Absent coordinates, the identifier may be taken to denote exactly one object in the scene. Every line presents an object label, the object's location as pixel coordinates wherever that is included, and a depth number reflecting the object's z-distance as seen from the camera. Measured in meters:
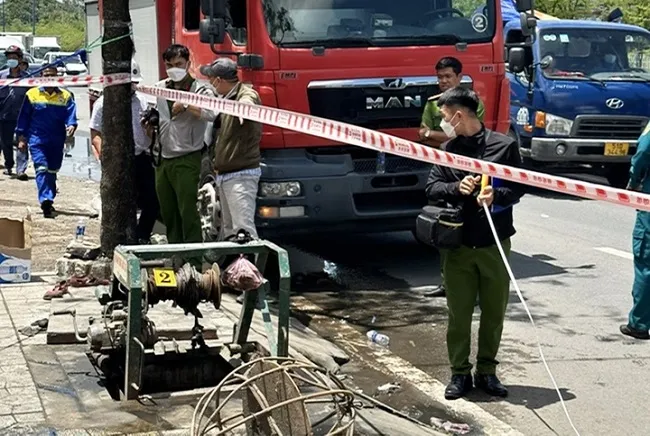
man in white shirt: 15.84
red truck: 14.17
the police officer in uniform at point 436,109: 13.51
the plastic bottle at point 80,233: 14.95
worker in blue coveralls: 20.59
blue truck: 22.98
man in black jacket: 9.78
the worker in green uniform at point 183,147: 13.94
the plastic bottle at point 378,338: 12.00
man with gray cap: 13.01
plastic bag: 9.24
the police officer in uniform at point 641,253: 11.64
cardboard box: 13.51
